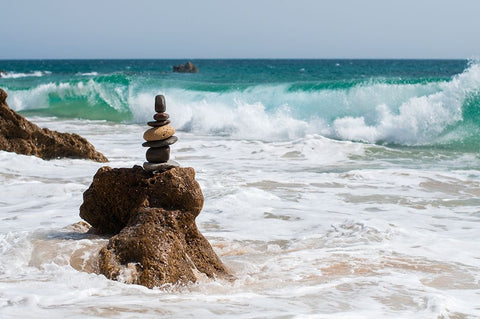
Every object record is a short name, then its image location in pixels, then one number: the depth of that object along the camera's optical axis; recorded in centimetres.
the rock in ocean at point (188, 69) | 5908
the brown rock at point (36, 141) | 1031
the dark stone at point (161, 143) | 526
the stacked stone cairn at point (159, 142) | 513
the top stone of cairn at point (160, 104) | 518
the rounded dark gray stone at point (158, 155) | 518
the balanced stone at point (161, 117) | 530
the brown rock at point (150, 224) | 439
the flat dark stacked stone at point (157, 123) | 533
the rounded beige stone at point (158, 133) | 523
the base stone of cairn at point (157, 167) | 510
